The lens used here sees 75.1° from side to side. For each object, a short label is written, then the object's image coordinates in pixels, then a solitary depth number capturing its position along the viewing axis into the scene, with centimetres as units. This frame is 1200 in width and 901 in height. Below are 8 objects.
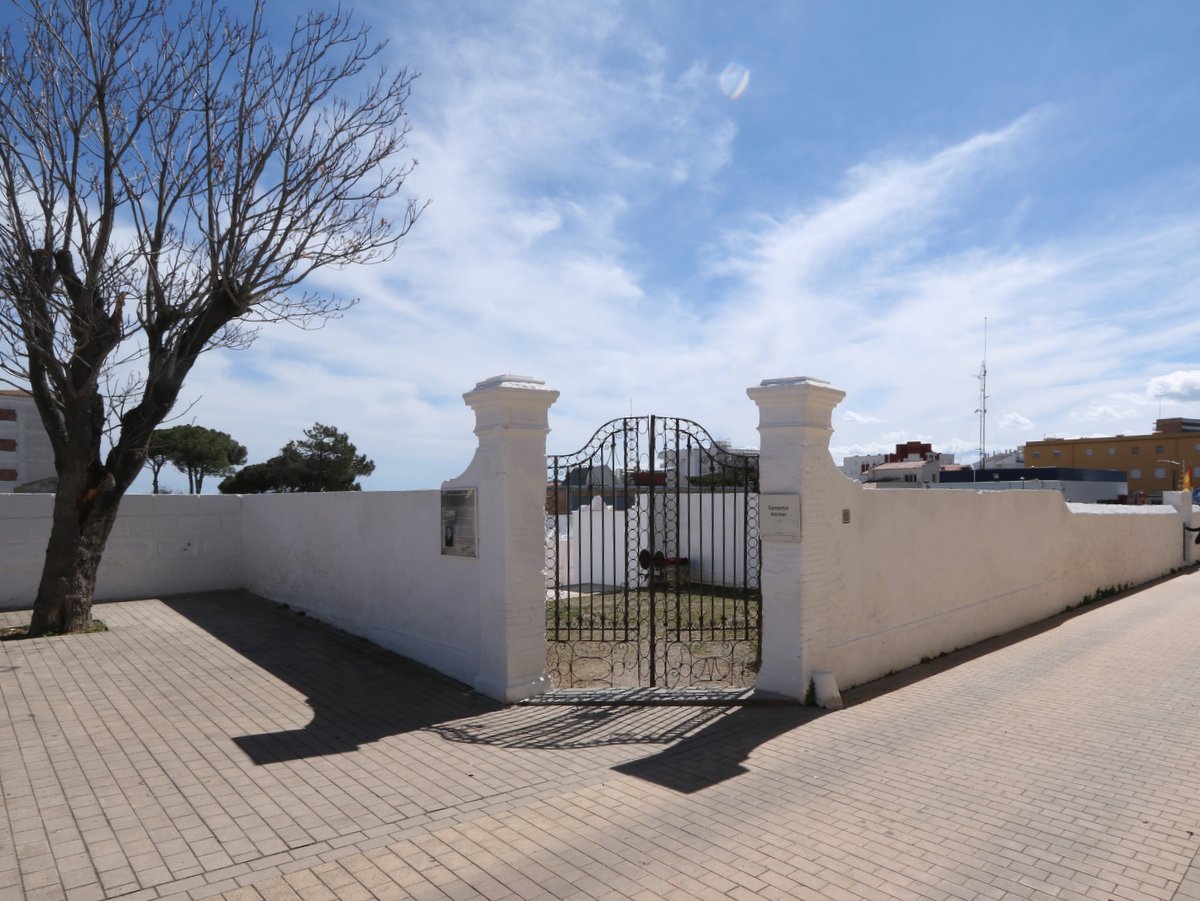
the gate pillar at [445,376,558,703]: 684
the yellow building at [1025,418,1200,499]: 6694
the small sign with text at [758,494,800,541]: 681
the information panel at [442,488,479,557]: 728
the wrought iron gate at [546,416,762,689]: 778
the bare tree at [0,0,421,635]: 892
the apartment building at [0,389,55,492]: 4309
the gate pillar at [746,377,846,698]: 681
